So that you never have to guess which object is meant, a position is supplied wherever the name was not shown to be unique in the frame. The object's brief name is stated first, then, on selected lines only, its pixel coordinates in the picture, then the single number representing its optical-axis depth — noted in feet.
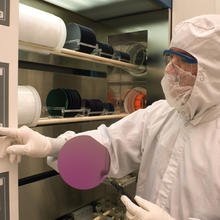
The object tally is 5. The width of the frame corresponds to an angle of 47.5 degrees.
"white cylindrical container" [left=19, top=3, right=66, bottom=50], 3.41
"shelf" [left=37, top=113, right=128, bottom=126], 3.77
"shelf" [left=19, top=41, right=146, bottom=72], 3.70
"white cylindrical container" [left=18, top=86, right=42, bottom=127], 3.32
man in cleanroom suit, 2.85
